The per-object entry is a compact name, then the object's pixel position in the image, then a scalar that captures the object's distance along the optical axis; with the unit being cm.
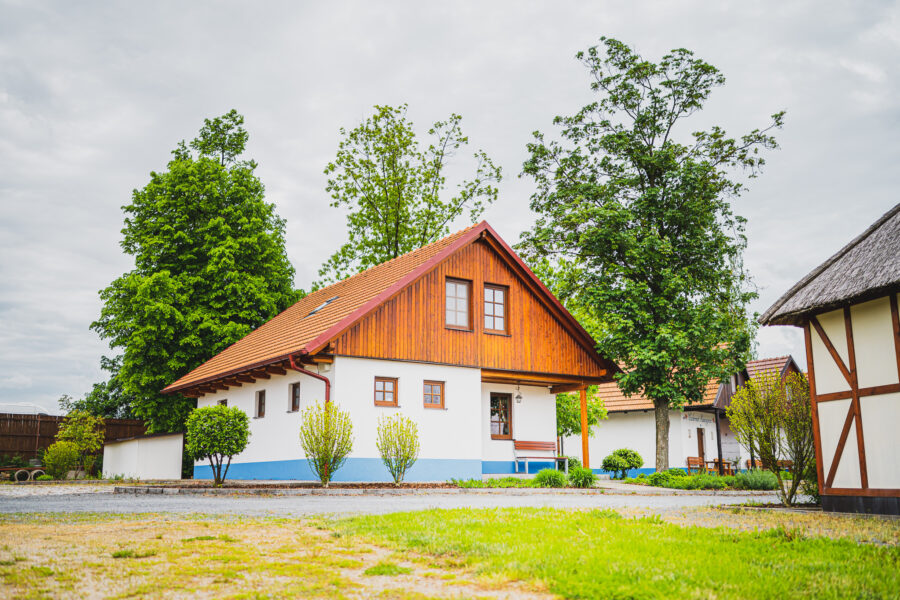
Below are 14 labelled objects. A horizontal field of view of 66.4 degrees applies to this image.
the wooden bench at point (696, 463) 2869
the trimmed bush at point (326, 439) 1530
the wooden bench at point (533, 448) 2131
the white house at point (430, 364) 1750
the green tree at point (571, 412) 2738
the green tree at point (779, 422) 1139
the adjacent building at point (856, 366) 955
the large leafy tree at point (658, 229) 2058
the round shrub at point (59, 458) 2372
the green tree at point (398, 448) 1614
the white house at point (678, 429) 2942
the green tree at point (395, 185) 3256
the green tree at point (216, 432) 1512
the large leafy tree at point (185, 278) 2617
